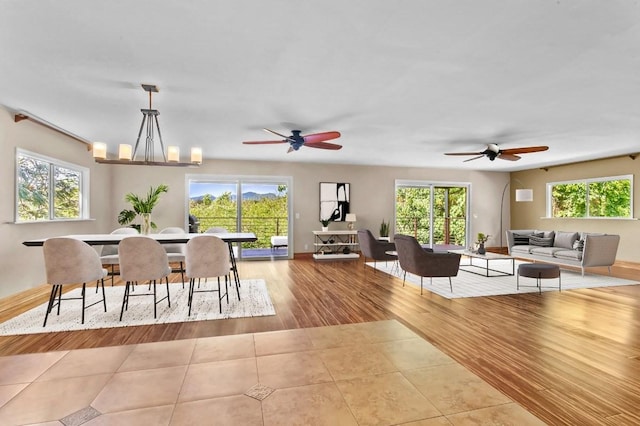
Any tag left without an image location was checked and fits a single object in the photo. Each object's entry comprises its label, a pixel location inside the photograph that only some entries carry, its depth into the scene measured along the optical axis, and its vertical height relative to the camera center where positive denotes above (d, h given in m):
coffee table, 6.08 -1.20
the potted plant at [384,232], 8.74 -0.56
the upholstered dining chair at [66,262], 3.31 -0.55
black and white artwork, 8.75 +0.28
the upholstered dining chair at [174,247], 5.18 -0.60
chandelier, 3.78 +0.67
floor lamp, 7.39 +0.40
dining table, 3.83 -0.35
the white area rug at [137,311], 3.41 -1.22
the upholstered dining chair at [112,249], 4.70 -0.58
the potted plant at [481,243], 6.39 -0.62
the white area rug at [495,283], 4.87 -1.20
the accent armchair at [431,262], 4.82 -0.76
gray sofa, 6.01 -0.74
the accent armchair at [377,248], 6.43 -0.74
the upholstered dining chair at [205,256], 3.78 -0.54
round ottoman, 4.75 -0.88
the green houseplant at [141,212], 4.80 -0.04
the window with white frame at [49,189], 4.72 +0.35
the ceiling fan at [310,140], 4.48 +1.06
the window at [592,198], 7.43 +0.37
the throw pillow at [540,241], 7.24 -0.66
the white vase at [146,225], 4.73 -0.22
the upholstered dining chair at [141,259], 3.54 -0.54
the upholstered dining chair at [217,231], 5.22 -0.33
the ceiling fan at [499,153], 5.56 +1.06
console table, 8.32 -0.86
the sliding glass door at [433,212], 9.48 -0.01
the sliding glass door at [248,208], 8.03 +0.07
